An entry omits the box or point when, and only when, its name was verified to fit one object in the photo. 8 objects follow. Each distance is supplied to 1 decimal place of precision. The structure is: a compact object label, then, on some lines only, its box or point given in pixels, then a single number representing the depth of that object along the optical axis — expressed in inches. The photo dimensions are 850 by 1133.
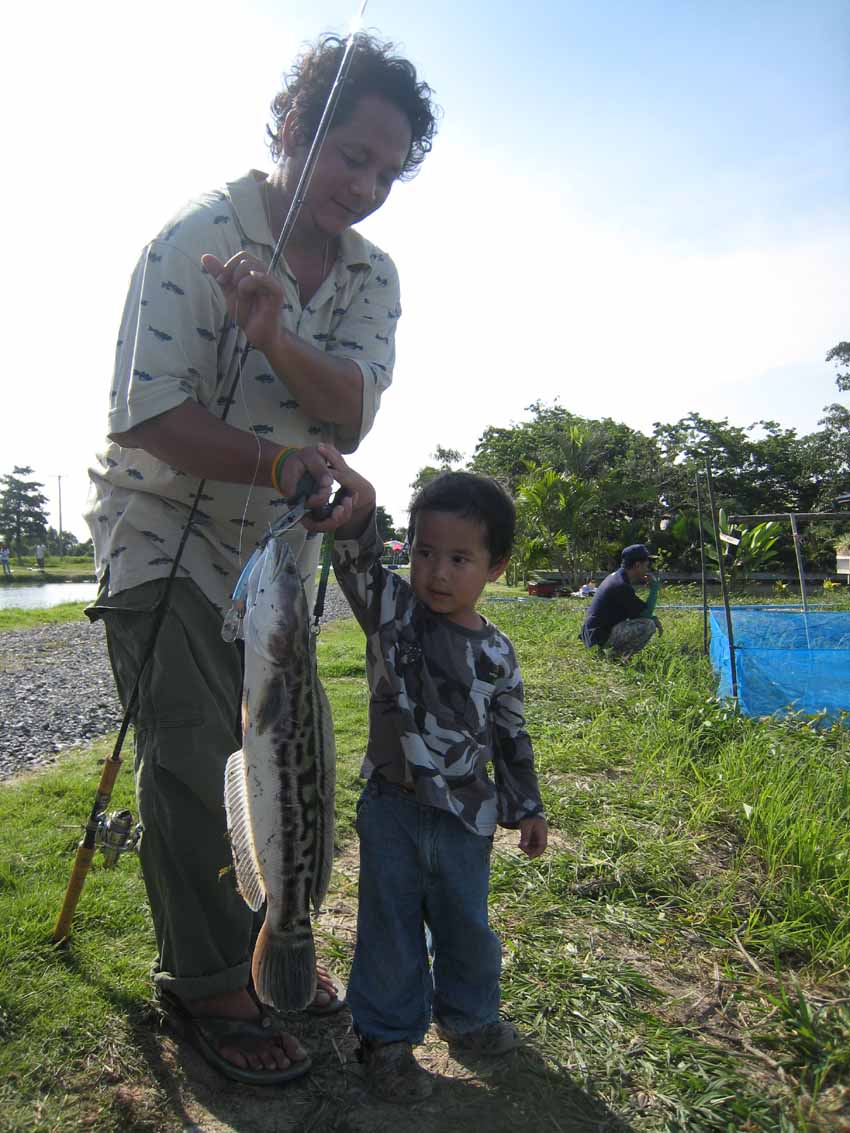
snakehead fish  80.2
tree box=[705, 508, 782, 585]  797.9
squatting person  390.9
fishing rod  93.3
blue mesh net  252.4
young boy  97.7
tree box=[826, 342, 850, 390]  1413.6
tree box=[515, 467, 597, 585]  948.6
